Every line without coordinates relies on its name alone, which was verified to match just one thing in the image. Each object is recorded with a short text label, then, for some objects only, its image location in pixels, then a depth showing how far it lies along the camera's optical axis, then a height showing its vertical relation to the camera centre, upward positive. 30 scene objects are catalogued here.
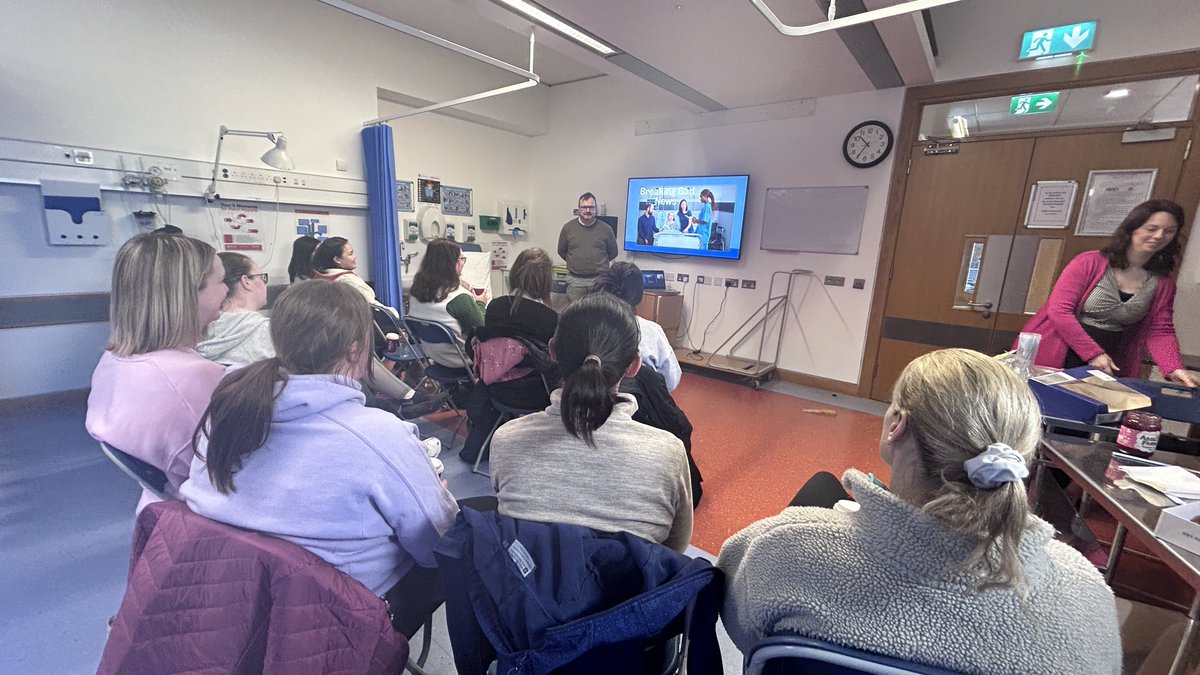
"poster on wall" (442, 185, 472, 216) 5.61 +0.37
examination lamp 3.35 +0.49
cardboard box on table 1.57 -0.44
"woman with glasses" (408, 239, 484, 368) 2.75 -0.37
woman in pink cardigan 2.17 -0.17
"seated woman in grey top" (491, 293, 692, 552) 1.00 -0.47
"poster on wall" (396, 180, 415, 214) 5.14 +0.36
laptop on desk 5.15 -0.40
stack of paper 1.16 -0.52
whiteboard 4.14 +0.28
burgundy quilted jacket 0.79 -0.63
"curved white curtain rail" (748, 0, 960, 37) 1.95 +0.98
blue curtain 4.29 +0.14
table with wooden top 0.97 -0.55
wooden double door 3.27 +0.14
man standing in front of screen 4.68 -0.08
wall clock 3.91 +0.89
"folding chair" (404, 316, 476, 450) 2.66 -0.64
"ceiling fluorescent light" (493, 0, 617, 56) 2.74 +1.29
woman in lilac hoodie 0.86 -0.43
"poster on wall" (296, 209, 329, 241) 4.16 +0.01
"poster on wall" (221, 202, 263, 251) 3.75 -0.05
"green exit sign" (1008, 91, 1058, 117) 3.31 +1.08
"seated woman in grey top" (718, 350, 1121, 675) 0.59 -0.40
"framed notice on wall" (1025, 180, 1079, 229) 3.32 +0.40
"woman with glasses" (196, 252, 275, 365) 1.88 -0.40
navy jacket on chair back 0.70 -0.53
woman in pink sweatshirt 1.17 -0.36
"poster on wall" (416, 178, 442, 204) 5.32 +0.45
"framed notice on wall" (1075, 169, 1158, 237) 3.10 +0.45
